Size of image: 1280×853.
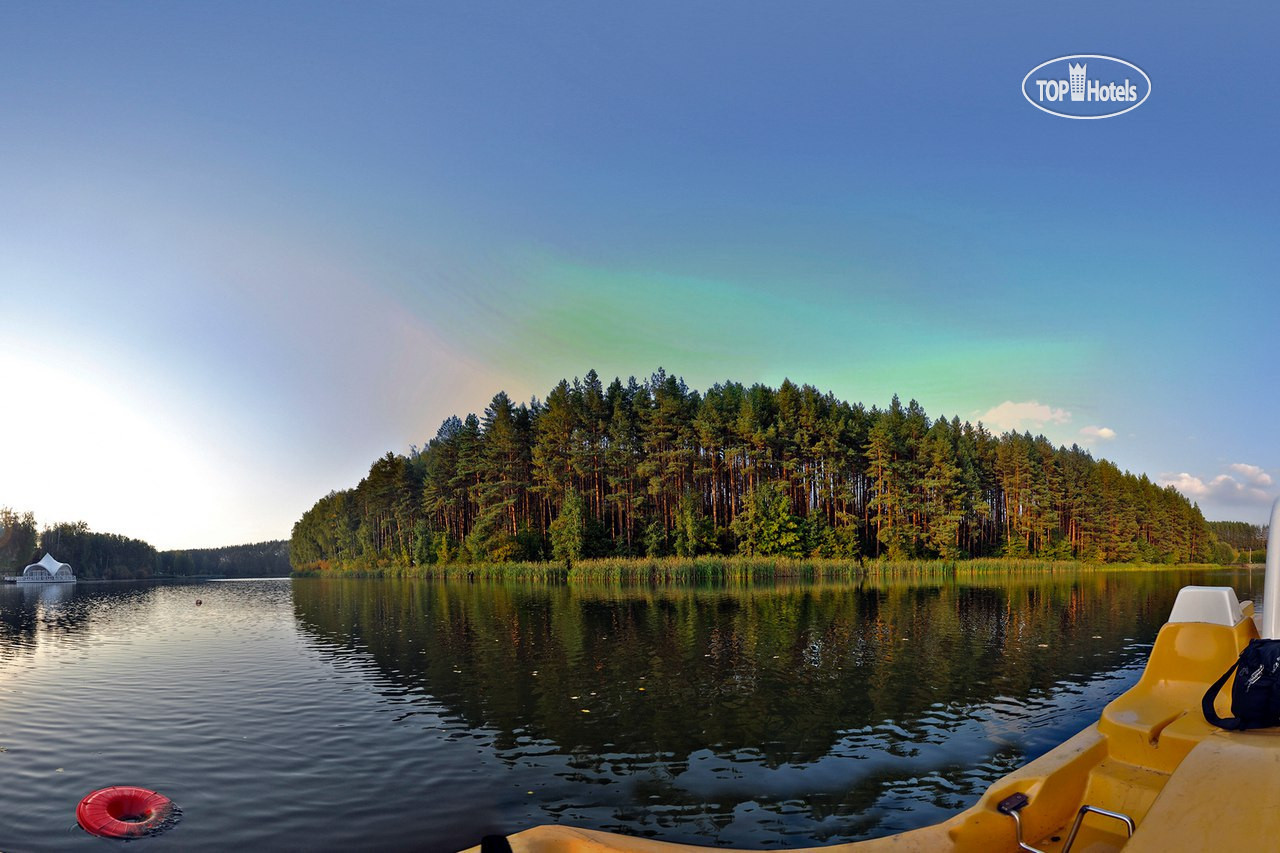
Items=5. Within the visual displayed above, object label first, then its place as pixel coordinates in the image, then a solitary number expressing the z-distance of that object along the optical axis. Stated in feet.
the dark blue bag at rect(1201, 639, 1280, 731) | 12.97
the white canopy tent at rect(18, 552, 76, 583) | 365.40
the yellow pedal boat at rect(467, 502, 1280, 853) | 9.36
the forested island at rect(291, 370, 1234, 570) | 207.92
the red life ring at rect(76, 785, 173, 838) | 26.81
